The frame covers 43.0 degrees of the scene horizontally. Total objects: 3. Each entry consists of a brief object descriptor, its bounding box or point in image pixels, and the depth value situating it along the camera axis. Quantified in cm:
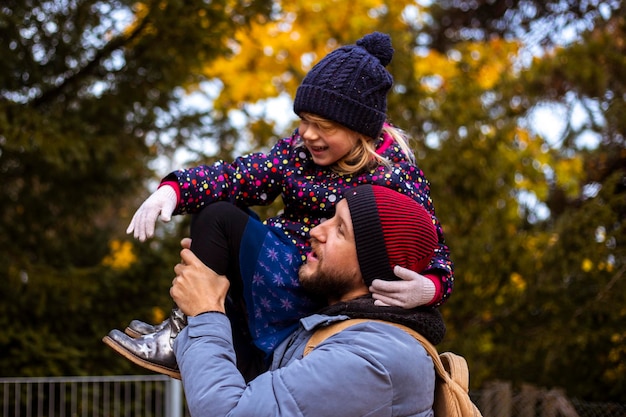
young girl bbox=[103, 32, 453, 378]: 232
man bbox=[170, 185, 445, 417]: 206
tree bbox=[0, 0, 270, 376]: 559
